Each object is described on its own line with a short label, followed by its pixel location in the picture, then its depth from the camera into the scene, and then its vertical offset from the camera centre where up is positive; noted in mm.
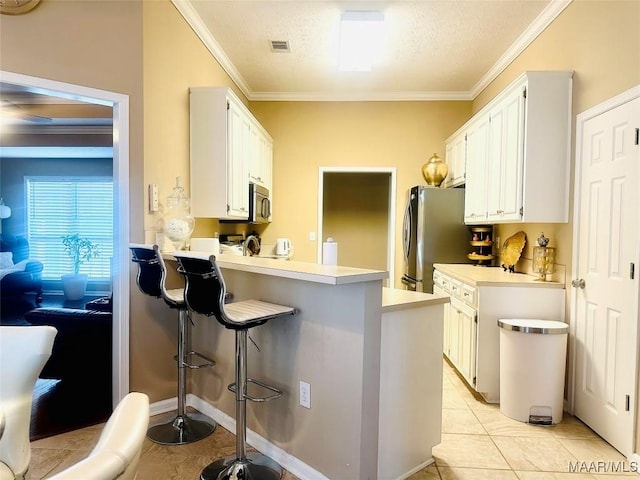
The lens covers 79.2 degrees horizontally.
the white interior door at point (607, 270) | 2148 -233
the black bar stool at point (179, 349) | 2270 -782
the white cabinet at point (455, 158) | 4258 +832
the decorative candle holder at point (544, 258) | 2945 -209
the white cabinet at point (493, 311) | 2838 -594
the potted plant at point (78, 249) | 6223 -391
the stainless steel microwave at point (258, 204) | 3949 +253
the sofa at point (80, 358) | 2799 -1014
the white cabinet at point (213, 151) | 3166 +634
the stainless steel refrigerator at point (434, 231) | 4074 -19
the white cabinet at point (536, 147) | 2814 +634
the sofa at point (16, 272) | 4520 -582
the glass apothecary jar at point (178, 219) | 2711 +51
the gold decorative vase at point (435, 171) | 4578 +701
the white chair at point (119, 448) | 575 -378
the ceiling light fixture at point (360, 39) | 3057 +1631
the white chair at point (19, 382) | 1250 -526
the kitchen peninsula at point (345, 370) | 1709 -707
